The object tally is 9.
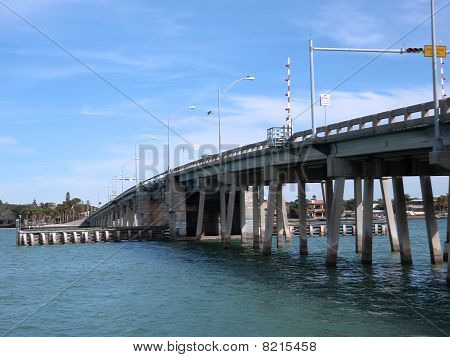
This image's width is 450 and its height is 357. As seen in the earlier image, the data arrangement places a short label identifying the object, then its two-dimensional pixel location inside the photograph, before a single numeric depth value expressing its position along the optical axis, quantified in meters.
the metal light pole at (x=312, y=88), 39.33
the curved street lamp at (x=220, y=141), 51.77
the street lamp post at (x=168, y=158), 88.55
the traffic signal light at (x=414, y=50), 28.59
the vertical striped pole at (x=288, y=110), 45.30
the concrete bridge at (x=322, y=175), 31.75
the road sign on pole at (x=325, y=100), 38.88
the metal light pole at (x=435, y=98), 26.20
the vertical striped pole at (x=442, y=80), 29.56
